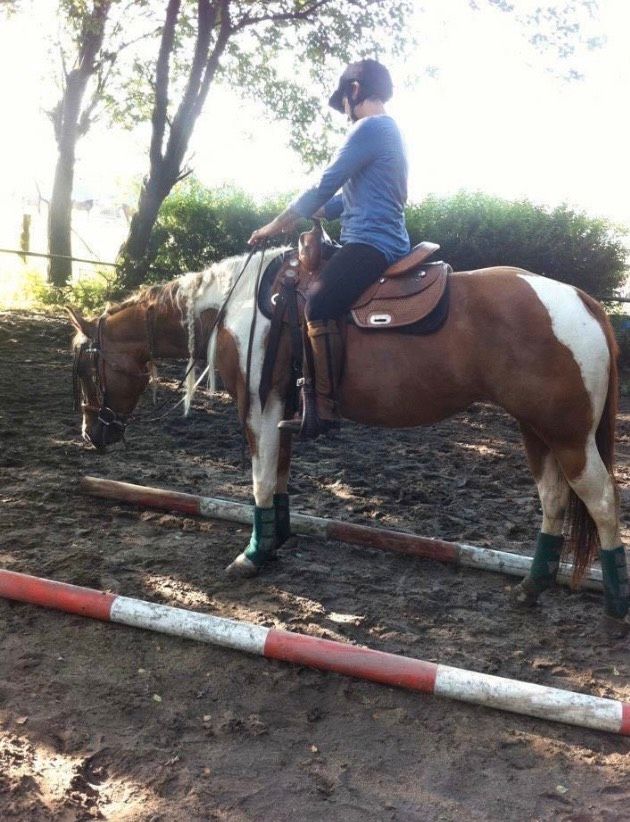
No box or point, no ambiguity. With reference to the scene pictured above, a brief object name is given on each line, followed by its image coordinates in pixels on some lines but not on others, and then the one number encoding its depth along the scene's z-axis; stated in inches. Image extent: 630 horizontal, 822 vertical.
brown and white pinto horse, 132.5
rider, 140.6
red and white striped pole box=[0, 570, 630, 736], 103.7
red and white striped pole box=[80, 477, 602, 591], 162.4
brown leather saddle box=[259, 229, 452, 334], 138.0
